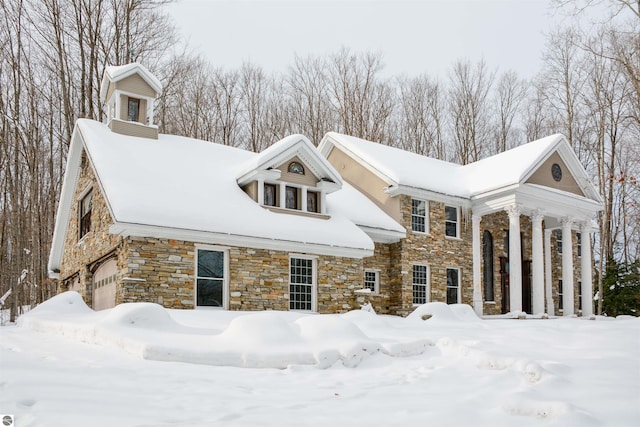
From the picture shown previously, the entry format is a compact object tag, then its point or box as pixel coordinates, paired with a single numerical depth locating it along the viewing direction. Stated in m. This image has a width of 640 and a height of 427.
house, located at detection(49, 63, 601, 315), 14.33
